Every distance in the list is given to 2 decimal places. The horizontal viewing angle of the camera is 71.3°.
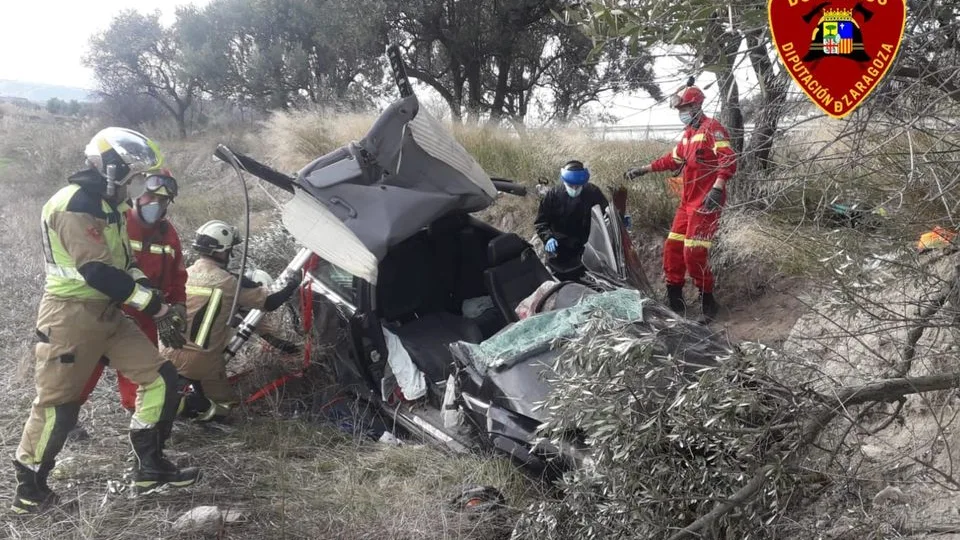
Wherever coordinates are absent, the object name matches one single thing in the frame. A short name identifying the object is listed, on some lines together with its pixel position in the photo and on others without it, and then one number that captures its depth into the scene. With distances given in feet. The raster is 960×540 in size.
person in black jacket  18.29
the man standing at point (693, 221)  16.67
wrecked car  10.63
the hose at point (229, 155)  11.30
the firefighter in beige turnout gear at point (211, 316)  14.25
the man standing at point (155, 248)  13.88
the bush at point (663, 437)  6.99
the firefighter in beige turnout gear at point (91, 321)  10.99
